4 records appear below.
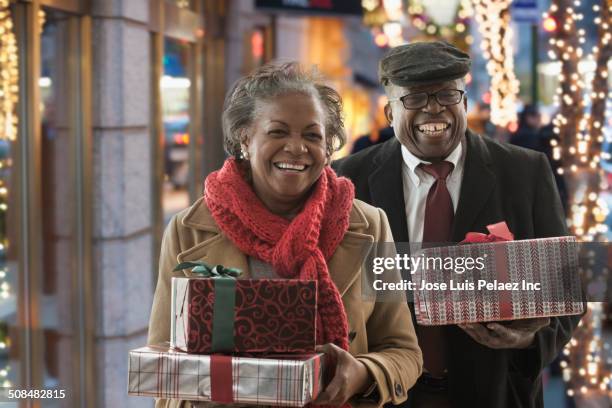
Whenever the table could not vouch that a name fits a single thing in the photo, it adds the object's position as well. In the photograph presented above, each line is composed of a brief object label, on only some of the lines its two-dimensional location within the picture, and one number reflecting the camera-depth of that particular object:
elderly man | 3.21
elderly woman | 2.57
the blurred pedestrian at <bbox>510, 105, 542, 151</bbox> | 9.23
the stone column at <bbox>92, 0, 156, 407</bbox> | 6.12
